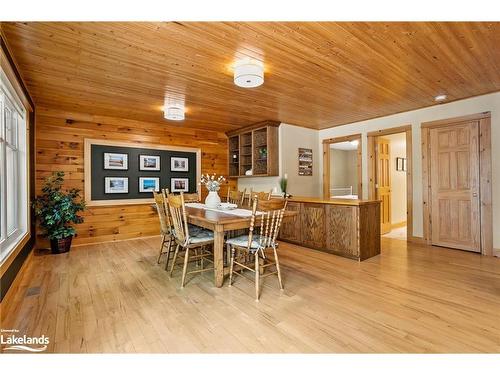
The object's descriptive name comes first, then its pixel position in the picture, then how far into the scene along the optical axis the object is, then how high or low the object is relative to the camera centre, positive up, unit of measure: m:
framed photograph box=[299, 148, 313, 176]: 5.92 +0.62
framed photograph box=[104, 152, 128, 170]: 4.86 +0.57
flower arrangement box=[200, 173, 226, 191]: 3.46 +0.06
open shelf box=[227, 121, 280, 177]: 5.45 +0.89
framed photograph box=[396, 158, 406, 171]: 6.19 +0.56
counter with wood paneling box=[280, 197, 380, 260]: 3.65 -0.58
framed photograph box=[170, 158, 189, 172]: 5.62 +0.56
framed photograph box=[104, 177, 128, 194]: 4.88 +0.11
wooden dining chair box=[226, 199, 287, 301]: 2.59 -0.44
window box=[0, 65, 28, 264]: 2.65 +0.26
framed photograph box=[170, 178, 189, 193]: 5.64 +0.12
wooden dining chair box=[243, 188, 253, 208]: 4.05 -0.14
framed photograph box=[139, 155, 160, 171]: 5.23 +0.56
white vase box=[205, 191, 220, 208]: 3.53 -0.14
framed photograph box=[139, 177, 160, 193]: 5.25 +0.13
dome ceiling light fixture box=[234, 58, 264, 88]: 2.69 +1.22
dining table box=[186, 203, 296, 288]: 2.54 -0.34
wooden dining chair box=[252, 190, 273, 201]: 3.61 -0.10
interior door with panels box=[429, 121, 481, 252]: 4.00 +0.01
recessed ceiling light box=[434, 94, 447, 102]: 3.87 +1.36
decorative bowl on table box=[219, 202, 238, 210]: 3.43 -0.23
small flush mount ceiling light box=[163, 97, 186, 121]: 4.08 +1.27
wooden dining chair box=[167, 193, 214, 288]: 2.73 -0.49
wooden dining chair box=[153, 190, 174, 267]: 3.29 -0.33
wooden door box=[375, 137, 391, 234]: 5.51 +0.16
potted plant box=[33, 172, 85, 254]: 3.95 -0.33
